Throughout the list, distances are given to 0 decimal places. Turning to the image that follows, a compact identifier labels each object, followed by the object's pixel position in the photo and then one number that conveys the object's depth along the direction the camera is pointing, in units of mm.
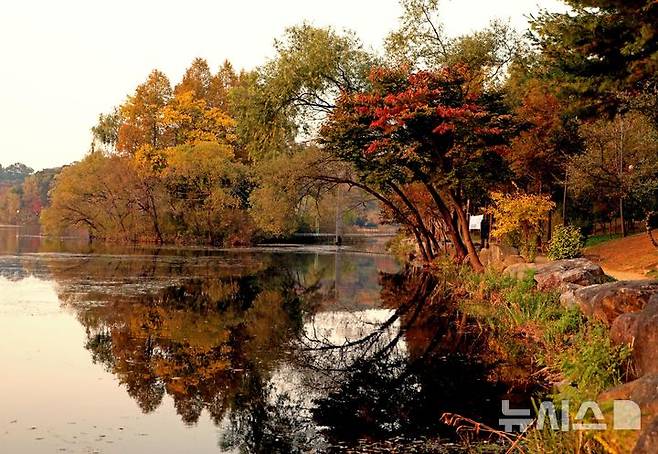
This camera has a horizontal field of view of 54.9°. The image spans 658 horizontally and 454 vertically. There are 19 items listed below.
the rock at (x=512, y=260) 24125
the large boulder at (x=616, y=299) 11492
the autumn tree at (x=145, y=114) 67125
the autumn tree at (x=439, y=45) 30719
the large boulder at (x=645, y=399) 5602
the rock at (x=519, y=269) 20166
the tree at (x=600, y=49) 10891
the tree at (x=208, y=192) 59625
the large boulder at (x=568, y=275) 16953
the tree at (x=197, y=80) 71750
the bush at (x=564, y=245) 25453
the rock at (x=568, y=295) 14834
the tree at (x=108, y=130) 76688
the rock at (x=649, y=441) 5527
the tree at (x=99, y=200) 63969
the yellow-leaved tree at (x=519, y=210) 27781
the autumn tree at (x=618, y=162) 29156
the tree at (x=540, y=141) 30172
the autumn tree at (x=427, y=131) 24078
